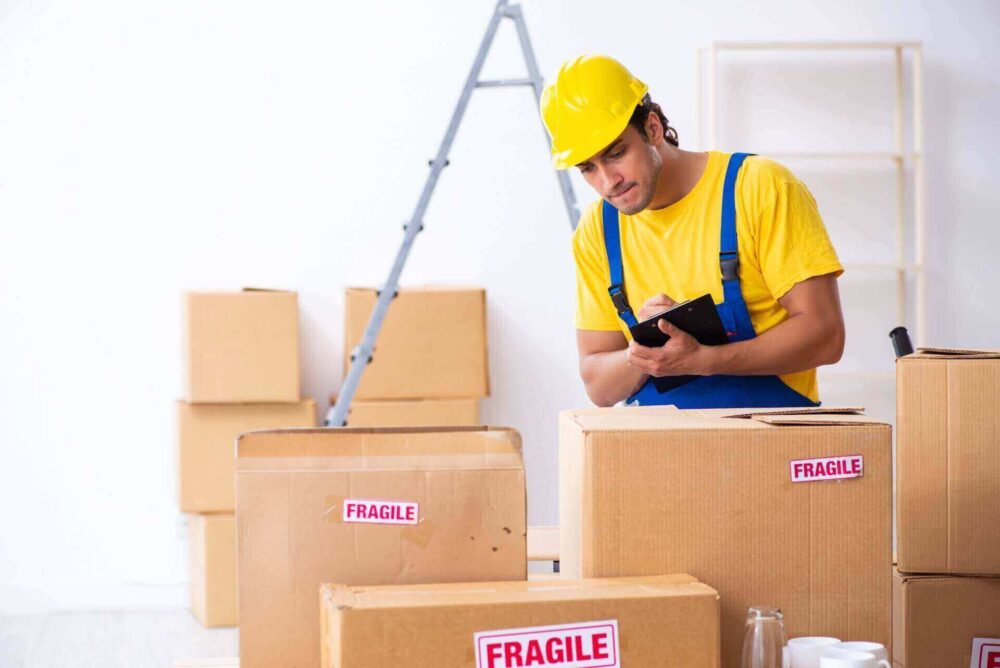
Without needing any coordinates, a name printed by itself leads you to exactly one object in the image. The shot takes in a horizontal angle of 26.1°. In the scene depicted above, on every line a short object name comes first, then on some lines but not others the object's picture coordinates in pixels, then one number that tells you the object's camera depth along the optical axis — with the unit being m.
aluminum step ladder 7.00
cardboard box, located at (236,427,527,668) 3.39
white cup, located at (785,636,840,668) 3.29
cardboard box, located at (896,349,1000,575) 3.66
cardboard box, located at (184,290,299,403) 7.40
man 4.14
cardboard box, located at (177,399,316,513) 7.48
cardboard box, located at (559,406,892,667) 3.39
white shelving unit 8.03
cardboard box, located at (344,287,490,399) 7.67
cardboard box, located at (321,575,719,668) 3.16
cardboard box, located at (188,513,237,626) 7.47
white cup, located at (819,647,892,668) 3.19
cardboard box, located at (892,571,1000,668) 3.66
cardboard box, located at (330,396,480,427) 7.60
